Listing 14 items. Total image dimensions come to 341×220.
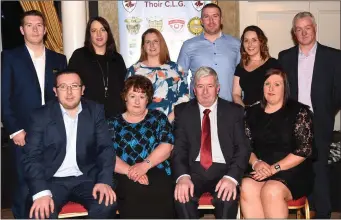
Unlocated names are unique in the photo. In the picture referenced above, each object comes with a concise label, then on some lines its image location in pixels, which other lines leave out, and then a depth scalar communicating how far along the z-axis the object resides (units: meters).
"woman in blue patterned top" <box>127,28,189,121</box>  4.07
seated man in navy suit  3.25
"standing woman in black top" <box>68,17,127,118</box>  4.06
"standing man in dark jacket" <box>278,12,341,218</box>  4.16
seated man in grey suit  3.44
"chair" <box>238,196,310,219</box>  3.47
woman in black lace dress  3.42
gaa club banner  5.94
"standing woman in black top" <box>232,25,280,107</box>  4.06
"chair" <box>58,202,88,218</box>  3.33
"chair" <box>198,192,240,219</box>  3.40
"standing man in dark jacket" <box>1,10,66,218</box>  3.79
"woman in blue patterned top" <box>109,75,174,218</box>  3.38
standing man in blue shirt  4.36
